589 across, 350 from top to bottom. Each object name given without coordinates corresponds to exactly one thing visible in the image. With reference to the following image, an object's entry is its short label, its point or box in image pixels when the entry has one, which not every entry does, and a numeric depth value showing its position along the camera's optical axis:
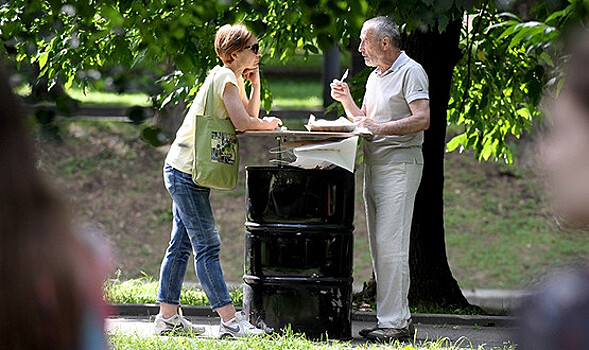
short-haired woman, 13.08
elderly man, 13.50
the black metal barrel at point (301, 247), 13.30
